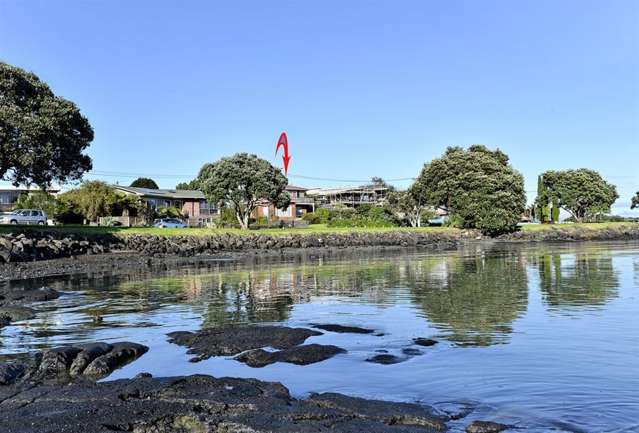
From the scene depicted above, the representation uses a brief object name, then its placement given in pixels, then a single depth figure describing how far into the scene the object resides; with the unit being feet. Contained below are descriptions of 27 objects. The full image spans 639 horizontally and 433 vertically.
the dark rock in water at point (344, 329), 53.78
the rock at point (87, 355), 39.23
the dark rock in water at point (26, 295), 76.11
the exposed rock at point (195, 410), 27.02
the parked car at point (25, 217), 208.95
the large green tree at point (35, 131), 143.02
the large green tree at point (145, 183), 413.26
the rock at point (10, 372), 36.31
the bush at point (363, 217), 269.23
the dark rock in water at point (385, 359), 42.01
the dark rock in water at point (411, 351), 44.06
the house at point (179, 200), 290.97
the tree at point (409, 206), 289.12
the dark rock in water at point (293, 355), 42.16
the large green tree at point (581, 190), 329.52
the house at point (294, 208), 326.44
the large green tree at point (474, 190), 266.57
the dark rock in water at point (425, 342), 47.19
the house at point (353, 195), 396.78
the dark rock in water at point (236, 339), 46.01
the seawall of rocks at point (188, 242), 140.05
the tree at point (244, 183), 230.07
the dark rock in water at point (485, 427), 27.42
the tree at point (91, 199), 234.58
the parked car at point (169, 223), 245.65
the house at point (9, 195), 296.71
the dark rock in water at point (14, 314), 61.46
